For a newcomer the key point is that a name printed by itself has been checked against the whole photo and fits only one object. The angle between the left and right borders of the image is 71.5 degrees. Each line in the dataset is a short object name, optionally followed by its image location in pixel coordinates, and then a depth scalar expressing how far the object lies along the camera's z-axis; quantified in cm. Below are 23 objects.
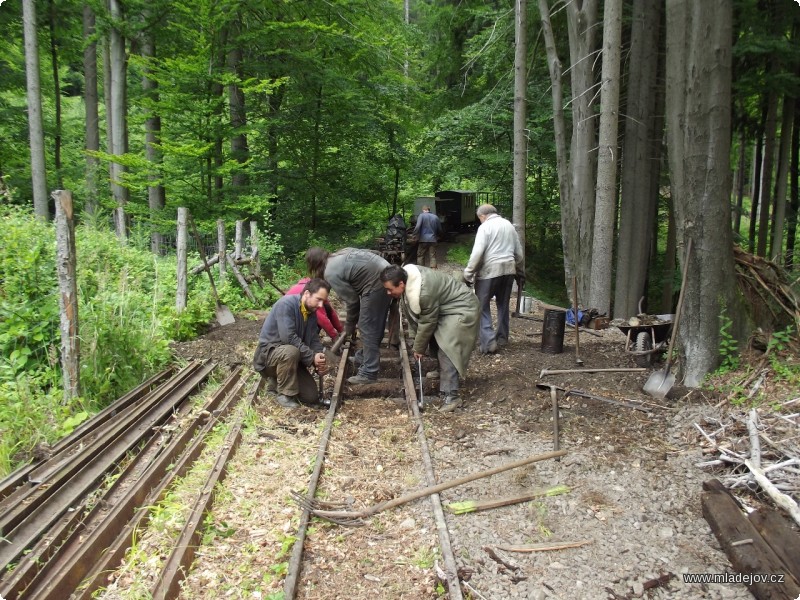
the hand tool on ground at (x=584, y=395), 582
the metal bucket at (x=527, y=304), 1145
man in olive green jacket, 601
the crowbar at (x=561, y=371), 680
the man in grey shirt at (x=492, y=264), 774
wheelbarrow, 718
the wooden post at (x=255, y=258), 1197
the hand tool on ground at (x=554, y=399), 510
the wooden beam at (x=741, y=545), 303
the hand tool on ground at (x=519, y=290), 946
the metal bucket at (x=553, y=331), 788
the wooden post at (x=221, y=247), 1131
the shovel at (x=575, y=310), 737
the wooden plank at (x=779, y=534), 313
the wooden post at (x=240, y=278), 1132
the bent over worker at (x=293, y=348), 608
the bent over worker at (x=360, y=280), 655
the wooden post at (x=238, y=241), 1189
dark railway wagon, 2488
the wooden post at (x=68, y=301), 571
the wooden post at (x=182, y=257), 923
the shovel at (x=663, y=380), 605
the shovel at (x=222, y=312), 988
